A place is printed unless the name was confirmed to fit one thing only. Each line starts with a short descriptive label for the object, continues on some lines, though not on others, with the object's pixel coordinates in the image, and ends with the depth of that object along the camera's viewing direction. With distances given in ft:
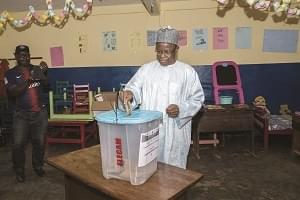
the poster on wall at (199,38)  17.78
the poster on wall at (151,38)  18.15
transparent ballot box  4.97
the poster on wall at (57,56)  19.22
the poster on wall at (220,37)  17.67
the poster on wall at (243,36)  17.63
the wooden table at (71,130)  16.20
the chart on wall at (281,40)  17.46
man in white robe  7.56
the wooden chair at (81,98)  17.46
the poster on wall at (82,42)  18.88
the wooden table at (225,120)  15.17
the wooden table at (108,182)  4.74
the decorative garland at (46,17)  17.47
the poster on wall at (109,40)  18.62
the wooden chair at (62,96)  17.95
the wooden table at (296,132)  14.51
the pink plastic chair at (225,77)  17.12
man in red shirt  12.04
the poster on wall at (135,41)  18.39
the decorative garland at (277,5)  14.49
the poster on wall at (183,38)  17.88
